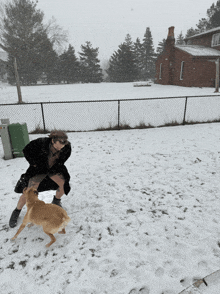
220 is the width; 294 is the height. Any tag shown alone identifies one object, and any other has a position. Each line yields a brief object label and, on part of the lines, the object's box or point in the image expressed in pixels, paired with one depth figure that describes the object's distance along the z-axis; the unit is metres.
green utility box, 5.02
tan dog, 2.32
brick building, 20.92
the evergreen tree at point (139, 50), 57.81
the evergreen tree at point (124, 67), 46.44
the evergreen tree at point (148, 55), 56.53
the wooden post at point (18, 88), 13.40
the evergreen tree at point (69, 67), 45.09
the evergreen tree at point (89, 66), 46.04
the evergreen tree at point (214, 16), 43.44
